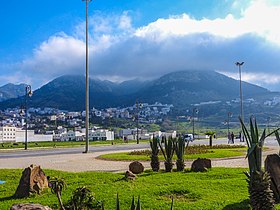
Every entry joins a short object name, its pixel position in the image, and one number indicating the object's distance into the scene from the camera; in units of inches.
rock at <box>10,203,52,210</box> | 301.0
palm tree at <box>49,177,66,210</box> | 294.2
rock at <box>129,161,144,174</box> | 644.3
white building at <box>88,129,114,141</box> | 3820.6
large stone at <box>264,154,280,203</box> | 374.6
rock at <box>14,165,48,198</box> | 463.2
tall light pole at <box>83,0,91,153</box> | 1409.1
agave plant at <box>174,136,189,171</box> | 669.9
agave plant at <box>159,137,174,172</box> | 666.8
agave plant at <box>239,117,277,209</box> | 266.7
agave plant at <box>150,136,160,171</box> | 688.4
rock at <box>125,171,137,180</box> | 543.0
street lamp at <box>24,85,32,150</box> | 1845.7
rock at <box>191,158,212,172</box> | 645.3
